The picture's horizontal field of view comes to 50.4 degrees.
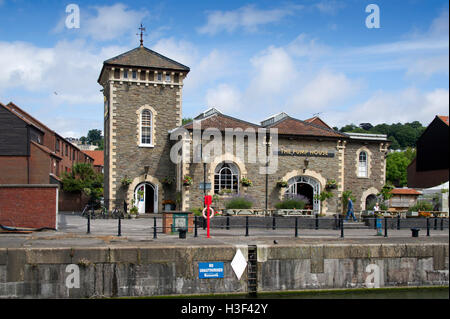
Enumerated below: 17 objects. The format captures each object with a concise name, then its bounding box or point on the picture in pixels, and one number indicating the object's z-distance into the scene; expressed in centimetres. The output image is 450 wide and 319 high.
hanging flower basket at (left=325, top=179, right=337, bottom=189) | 2938
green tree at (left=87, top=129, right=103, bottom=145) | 15712
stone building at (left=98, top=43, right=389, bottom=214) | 2791
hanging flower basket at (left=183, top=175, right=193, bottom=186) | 2692
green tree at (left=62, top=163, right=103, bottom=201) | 4048
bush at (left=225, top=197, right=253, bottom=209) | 2512
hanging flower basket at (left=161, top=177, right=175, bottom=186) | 2939
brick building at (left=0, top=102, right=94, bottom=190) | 3459
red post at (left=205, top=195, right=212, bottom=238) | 1760
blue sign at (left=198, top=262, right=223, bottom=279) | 1412
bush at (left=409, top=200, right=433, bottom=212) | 2638
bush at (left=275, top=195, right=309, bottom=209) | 2605
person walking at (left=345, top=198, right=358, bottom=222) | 2377
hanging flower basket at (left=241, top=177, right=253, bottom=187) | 2786
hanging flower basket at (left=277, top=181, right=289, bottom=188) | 2834
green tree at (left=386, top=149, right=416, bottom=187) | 6191
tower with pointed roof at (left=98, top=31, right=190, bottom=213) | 2905
